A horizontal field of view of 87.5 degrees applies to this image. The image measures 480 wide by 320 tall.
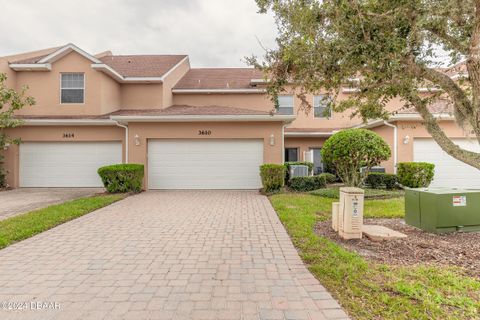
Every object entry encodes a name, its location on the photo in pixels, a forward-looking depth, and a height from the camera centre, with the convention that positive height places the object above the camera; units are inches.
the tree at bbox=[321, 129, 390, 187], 368.5 +17.0
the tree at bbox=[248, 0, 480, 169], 151.5 +76.7
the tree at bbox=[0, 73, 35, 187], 429.4 +83.7
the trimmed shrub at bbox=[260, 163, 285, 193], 417.1 -21.3
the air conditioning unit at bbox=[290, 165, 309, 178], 460.4 -14.1
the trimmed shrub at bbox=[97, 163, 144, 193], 411.8 -23.6
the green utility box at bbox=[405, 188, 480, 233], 201.9 -37.9
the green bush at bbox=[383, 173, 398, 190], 449.7 -31.0
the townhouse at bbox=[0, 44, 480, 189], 458.6 +48.1
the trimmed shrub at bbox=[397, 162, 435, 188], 427.2 -17.5
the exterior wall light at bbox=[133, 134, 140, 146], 455.2 +41.5
